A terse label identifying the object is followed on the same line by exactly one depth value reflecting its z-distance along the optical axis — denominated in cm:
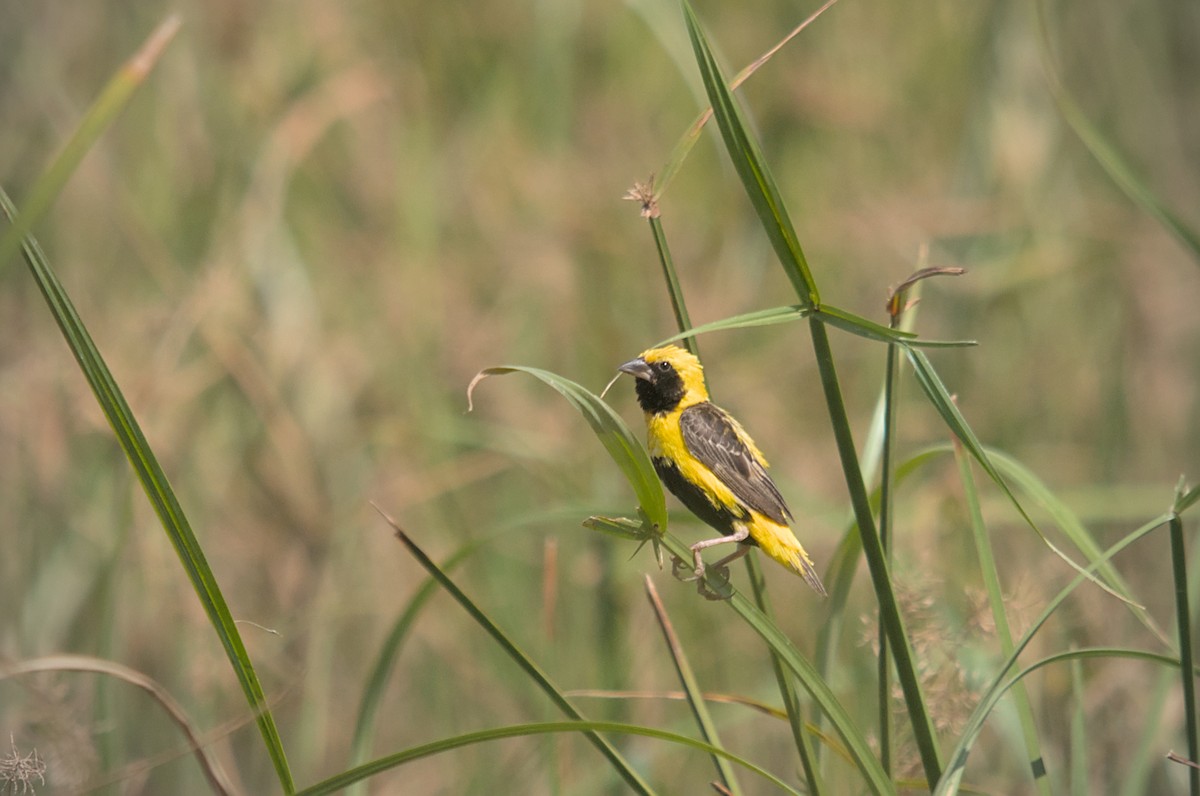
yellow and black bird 587
